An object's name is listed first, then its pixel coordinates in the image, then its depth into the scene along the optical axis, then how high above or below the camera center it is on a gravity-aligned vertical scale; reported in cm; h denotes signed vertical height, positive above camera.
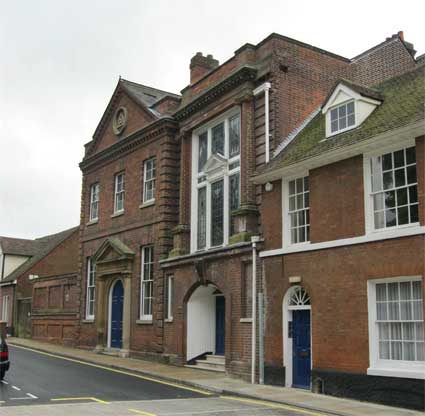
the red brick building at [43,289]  3244 +140
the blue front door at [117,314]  2566 -6
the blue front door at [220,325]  2100 -40
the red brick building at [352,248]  1331 +159
